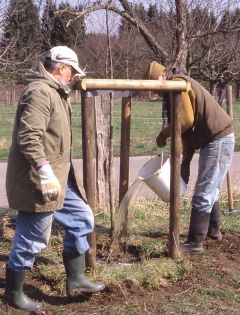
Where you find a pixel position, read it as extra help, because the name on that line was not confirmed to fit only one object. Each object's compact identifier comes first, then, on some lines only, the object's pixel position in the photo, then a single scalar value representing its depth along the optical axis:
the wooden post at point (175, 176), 4.98
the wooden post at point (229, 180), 7.39
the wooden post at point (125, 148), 5.50
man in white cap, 3.76
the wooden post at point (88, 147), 4.64
